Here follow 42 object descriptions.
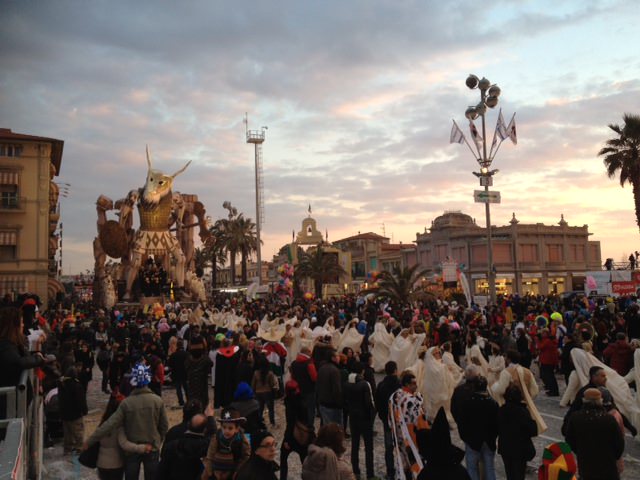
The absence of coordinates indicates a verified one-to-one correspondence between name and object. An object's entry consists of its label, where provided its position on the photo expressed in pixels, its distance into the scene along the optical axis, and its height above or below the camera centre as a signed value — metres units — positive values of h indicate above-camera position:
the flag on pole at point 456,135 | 24.62 +6.41
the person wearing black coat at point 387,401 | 7.28 -1.50
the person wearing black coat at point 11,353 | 4.97 -0.53
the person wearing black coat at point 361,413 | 7.31 -1.61
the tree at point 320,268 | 47.75 +1.59
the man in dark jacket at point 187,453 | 4.72 -1.35
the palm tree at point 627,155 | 30.03 +6.67
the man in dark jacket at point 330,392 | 7.62 -1.39
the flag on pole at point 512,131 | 23.91 +6.34
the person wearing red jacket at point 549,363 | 12.10 -1.69
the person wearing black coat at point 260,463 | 4.11 -1.27
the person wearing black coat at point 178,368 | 11.52 -1.57
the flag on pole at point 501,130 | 23.84 +6.36
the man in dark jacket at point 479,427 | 6.19 -1.54
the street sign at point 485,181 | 21.98 +3.94
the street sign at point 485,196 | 21.47 +3.29
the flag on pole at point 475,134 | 23.45 +6.14
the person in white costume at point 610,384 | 8.52 -1.54
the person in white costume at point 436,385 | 9.33 -1.63
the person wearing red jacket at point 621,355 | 10.15 -1.31
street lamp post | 21.89 +6.67
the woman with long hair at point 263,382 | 9.20 -1.51
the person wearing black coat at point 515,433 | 5.97 -1.55
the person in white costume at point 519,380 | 7.32 -1.24
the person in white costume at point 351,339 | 14.69 -1.35
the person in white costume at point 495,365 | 9.05 -1.29
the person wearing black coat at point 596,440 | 5.26 -1.46
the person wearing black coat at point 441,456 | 4.25 -1.29
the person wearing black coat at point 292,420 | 6.26 -1.47
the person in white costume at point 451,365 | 9.69 -1.39
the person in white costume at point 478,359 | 9.88 -1.31
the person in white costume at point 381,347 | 15.05 -1.61
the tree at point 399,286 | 29.38 -0.02
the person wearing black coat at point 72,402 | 8.52 -1.62
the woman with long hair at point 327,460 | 4.35 -1.32
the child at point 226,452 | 4.44 -1.27
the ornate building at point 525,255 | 56.94 +2.84
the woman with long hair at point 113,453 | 5.61 -1.58
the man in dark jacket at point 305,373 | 8.50 -1.27
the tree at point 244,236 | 57.59 +5.33
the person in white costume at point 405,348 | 12.82 -1.43
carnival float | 39.97 +2.89
